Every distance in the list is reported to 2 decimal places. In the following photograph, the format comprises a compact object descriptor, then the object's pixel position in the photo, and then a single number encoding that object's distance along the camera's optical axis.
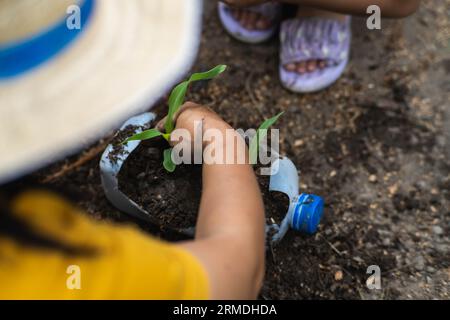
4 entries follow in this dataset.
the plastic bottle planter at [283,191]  1.30
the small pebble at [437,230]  1.46
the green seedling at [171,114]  1.25
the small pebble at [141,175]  1.35
